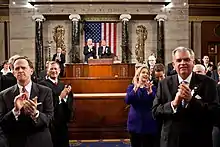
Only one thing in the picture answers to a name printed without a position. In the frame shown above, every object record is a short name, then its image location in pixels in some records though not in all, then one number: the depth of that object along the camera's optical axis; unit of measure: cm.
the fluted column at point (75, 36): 1377
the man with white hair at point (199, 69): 481
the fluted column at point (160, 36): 1401
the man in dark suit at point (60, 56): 1230
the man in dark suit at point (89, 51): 1301
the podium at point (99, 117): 749
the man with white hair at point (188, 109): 286
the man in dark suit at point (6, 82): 499
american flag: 1401
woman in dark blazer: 445
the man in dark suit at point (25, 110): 287
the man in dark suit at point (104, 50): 1296
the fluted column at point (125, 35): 1384
